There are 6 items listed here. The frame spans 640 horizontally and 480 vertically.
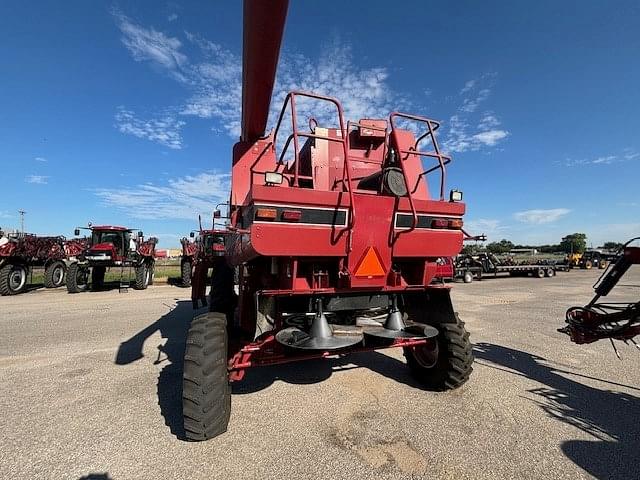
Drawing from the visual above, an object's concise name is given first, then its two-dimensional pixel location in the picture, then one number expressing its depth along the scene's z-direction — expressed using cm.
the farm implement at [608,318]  398
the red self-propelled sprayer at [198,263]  746
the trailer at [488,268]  2116
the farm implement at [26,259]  1484
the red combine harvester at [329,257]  307
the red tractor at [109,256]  1549
